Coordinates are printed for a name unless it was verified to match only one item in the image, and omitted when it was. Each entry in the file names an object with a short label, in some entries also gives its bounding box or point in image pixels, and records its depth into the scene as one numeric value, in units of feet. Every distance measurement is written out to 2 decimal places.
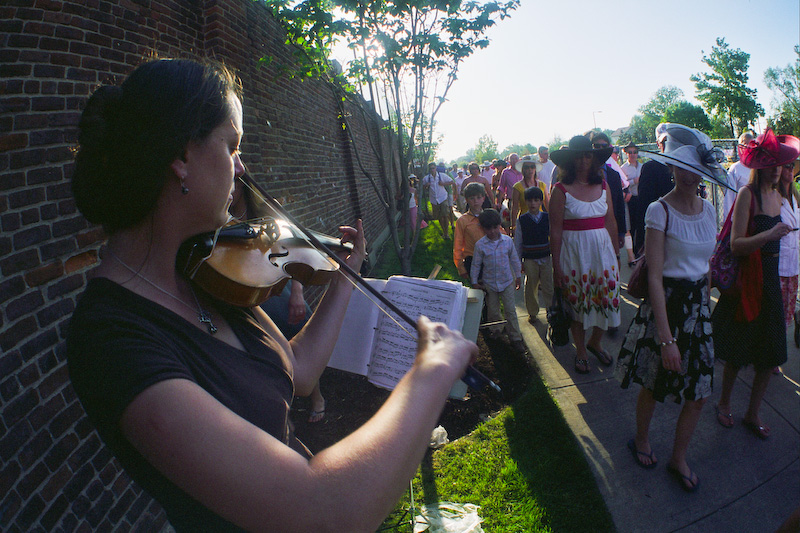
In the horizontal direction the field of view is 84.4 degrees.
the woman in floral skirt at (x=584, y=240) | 12.33
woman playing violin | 2.31
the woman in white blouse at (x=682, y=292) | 8.12
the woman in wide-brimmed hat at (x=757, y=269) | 9.23
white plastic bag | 7.91
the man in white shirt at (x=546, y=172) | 26.23
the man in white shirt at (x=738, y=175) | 18.25
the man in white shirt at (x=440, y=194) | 34.06
